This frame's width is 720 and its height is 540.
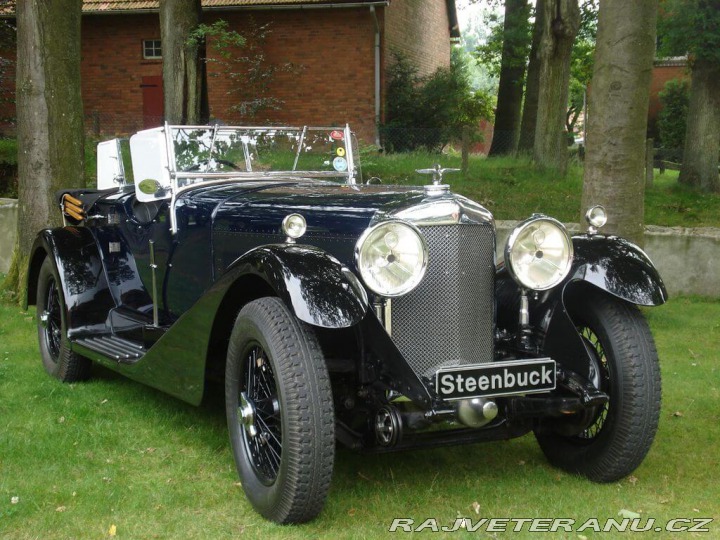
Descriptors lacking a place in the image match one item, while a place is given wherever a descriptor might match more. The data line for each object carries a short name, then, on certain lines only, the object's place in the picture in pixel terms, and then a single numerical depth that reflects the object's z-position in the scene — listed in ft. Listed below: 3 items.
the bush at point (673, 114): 70.59
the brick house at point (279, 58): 60.13
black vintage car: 10.57
